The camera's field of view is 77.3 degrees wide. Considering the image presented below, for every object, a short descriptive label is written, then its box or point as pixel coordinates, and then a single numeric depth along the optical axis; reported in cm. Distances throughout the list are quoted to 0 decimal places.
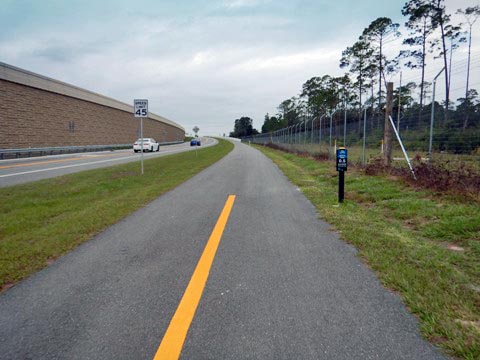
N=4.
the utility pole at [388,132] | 1060
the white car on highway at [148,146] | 3309
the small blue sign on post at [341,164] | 720
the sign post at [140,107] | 1324
